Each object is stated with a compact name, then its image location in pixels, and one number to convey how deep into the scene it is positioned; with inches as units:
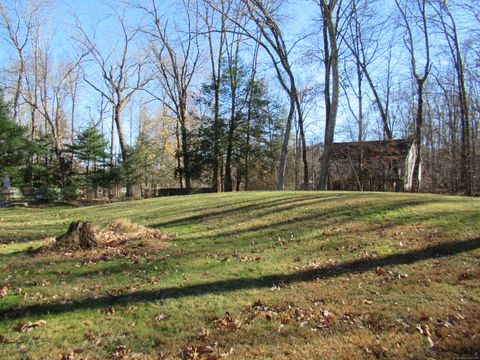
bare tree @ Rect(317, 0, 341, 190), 732.7
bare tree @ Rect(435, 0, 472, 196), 863.7
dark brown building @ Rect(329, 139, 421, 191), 915.4
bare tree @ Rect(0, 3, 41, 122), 1229.7
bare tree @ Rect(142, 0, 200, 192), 1235.9
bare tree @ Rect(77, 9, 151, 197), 1274.6
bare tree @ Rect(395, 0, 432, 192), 913.5
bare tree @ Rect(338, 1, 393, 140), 1088.8
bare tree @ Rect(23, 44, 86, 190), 1169.0
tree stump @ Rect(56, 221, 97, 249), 293.7
